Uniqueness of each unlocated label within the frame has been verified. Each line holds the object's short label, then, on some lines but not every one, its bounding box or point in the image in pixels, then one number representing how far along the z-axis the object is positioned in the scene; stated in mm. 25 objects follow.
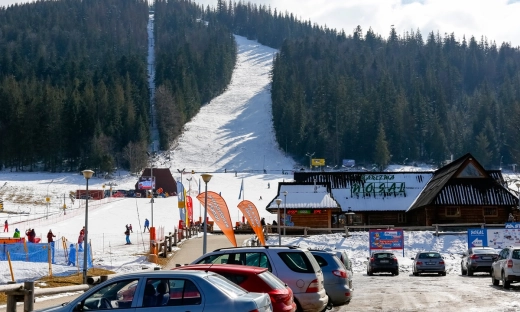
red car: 12840
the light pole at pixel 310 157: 126956
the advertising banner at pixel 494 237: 41938
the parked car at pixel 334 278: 18156
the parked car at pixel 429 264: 33406
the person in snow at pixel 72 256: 32188
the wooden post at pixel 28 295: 15102
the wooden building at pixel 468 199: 56250
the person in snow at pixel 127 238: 47350
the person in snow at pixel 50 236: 41569
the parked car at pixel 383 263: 34031
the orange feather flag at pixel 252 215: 34375
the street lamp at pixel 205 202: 26197
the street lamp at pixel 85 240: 22469
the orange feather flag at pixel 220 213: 29562
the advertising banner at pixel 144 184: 94850
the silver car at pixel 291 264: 15453
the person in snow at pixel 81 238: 43156
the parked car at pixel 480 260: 32469
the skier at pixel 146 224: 59491
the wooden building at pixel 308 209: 56281
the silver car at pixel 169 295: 10711
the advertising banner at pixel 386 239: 42322
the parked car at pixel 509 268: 24109
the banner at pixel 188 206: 45872
